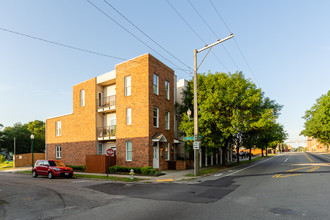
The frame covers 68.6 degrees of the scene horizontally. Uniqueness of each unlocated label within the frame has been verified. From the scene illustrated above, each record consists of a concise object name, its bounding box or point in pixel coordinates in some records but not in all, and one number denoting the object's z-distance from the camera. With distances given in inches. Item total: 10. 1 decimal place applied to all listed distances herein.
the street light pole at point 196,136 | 697.8
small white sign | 693.9
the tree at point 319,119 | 1979.6
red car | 744.3
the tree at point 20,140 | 2247.0
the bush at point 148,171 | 754.8
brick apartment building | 869.2
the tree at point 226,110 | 844.6
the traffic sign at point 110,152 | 688.4
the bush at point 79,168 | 953.6
